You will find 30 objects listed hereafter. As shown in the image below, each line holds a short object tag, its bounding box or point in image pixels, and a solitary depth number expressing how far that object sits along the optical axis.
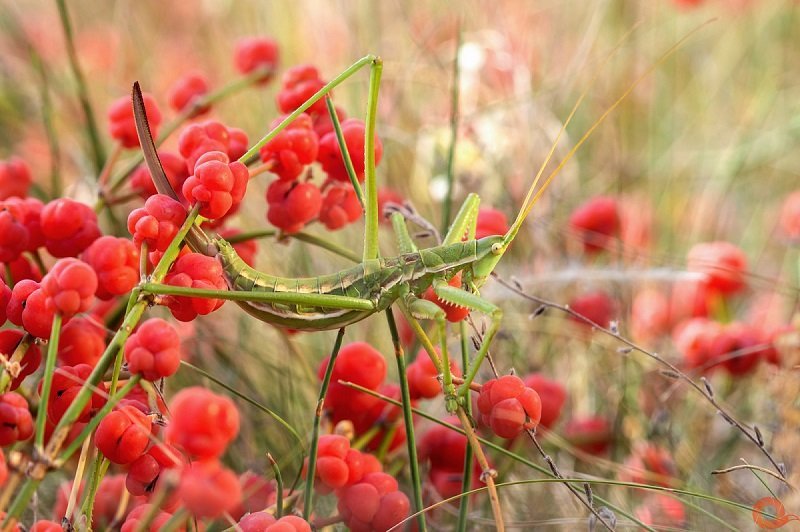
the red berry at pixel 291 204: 0.40
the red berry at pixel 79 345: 0.37
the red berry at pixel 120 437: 0.35
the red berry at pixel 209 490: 0.32
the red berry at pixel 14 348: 0.36
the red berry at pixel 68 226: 0.38
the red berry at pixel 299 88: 0.40
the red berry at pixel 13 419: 0.35
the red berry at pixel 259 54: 0.46
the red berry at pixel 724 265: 0.50
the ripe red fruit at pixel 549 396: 0.44
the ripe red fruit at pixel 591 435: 0.46
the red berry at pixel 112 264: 0.36
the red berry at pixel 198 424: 0.33
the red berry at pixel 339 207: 0.41
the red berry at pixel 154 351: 0.35
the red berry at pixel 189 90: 0.44
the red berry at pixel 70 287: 0.35
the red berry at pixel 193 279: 0.36
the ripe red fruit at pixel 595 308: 0.48
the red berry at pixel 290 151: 0.39
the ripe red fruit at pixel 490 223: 0.42
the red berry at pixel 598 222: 0.50
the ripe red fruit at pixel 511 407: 0.37
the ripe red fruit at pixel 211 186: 0.37
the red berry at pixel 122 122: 0.42
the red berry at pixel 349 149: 0.40
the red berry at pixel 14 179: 0.42
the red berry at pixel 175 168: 0.40
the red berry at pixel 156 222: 0.36
